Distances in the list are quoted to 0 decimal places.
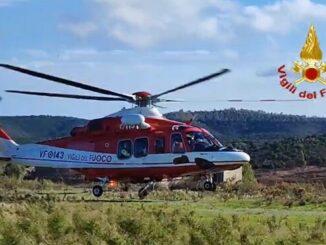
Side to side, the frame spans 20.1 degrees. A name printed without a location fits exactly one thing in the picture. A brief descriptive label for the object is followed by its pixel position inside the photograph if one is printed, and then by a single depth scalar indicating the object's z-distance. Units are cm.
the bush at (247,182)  4012
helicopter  3700
